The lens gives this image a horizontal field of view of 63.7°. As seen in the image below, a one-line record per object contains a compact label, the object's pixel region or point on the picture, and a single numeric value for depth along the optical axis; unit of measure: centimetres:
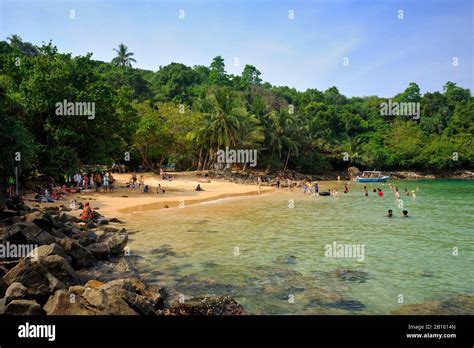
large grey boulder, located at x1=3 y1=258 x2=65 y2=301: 894
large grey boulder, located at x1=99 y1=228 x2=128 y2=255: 1442
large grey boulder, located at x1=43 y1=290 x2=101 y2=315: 775
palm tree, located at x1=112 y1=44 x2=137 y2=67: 9781
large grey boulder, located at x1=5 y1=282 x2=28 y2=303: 824
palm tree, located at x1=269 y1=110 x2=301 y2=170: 6600
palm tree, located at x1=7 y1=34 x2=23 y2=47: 7303
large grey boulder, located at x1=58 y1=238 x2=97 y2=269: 1262
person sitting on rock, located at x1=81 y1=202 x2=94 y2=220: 1962
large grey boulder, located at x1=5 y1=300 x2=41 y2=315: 767
